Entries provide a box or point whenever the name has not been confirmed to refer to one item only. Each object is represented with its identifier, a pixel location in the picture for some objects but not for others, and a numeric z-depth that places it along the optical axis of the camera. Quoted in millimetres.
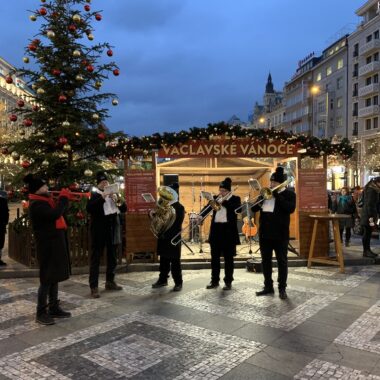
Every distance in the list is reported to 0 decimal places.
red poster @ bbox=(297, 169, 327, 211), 9086
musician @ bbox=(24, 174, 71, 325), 5125
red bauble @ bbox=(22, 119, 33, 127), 8805
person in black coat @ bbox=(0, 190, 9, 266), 8812
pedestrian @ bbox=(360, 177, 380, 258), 9273
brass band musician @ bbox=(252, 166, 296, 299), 6348
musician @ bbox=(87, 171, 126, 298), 6508
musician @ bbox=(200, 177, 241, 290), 6824
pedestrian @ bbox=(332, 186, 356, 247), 11820
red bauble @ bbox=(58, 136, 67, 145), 8221
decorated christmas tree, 8898
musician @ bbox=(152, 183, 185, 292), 6781
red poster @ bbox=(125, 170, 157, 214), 8641
